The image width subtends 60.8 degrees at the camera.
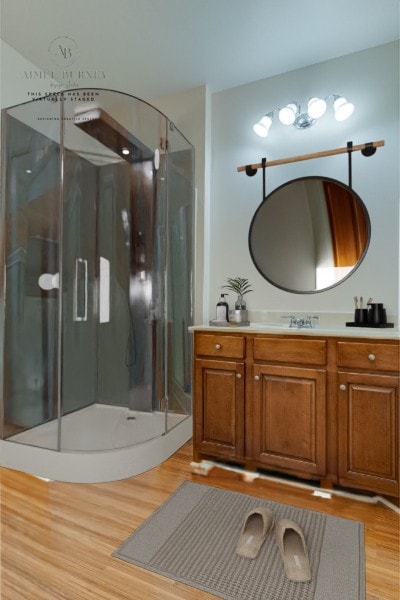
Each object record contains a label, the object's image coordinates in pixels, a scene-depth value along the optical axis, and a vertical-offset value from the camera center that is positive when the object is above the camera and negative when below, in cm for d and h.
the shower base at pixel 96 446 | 186 -83
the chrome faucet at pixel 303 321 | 209 -12
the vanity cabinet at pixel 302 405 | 166 -55
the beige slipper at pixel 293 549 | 124 -98
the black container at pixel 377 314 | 198 -7
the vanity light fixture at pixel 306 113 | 218 +127
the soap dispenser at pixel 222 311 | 233 -6
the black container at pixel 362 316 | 204 -8
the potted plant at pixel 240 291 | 234 +8
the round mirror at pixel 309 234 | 220 +47
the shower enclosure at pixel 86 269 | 215 +21
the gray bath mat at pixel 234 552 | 120 -100
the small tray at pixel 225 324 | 221 -14
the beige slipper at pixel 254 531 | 135 -98
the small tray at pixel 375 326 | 196 -13
